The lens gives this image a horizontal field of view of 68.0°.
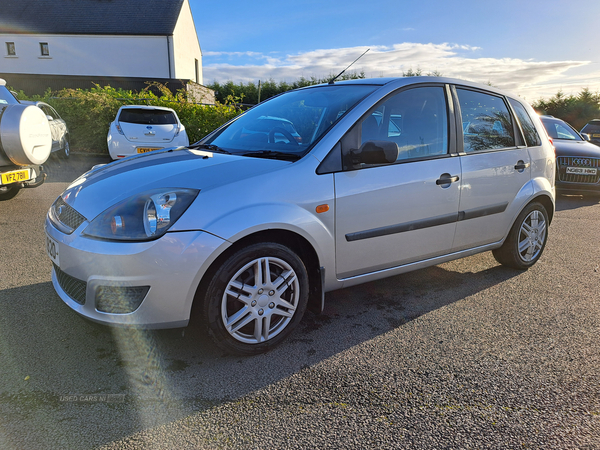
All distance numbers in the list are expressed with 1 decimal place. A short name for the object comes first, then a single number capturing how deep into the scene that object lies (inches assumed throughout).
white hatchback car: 378.6
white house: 1215.6
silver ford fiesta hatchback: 95.3
